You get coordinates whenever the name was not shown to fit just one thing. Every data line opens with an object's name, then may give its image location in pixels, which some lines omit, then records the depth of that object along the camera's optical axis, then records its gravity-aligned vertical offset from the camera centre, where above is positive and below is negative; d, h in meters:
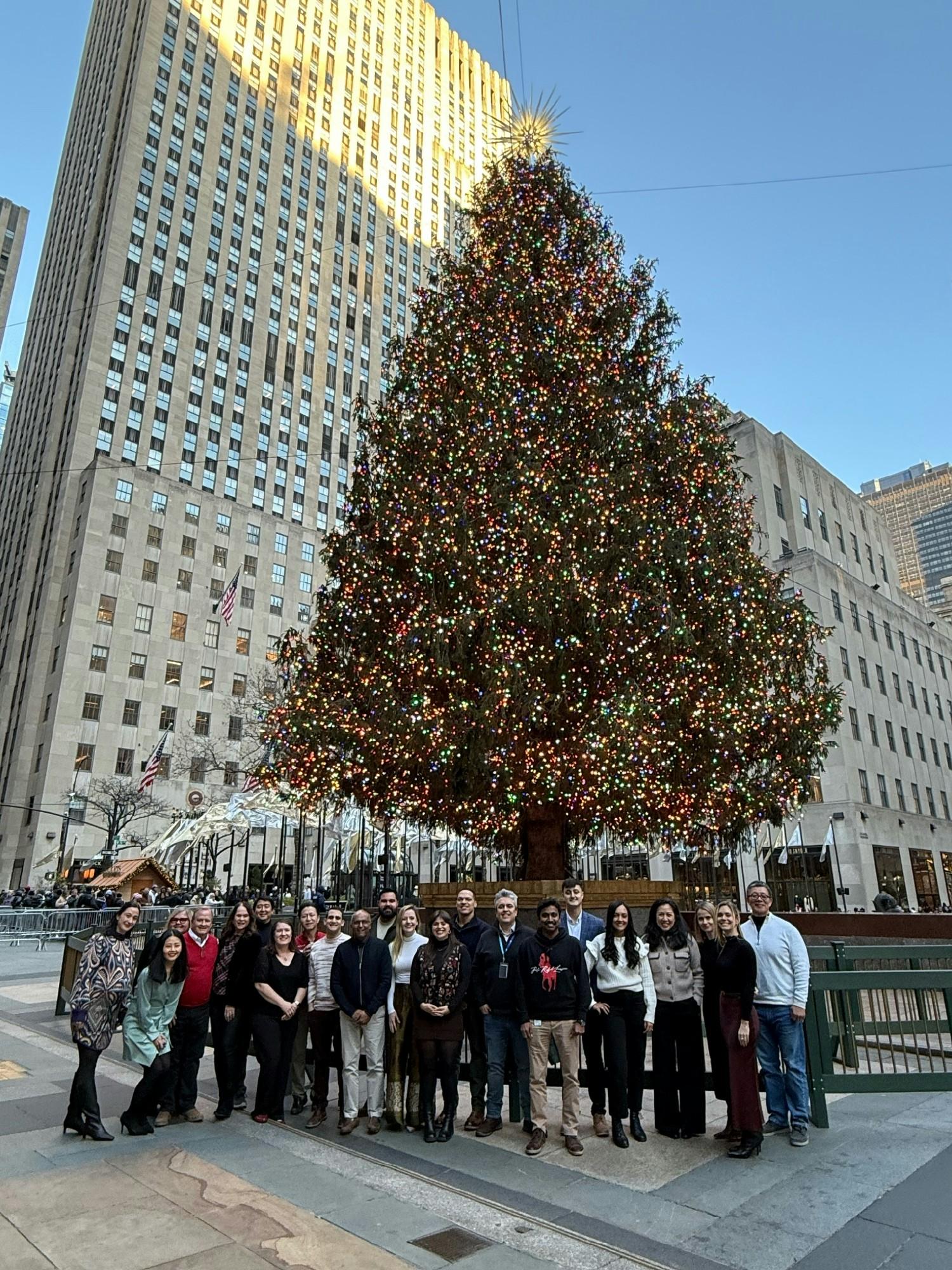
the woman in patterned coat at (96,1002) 6.57 -0.95
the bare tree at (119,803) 47.75 +5.01
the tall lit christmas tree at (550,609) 14.07 +5.07
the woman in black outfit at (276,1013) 7.27 -1.10
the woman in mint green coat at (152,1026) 6.78 -1.14
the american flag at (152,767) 31.83 +4.49
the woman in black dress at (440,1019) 6.80 -1.08
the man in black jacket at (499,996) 6.88 -0.91
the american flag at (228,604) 31.67 +10.85
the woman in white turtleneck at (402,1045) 7.04 -1.34
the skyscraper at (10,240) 115.56 +90.22
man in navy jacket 7.09 -0.94
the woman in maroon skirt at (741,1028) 6.11 -1.07
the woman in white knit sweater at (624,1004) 6.64 -0.94
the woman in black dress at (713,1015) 6.77 -1.03
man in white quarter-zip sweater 6.58 -1.02
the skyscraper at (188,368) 57.59 +44.41
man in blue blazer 6.86 -1.16
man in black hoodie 6.60 -0.88
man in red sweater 7.19 -1.22
